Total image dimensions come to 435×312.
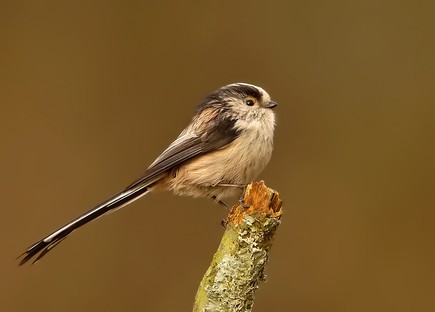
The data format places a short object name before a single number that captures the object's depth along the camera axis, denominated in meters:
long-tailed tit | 5.71
